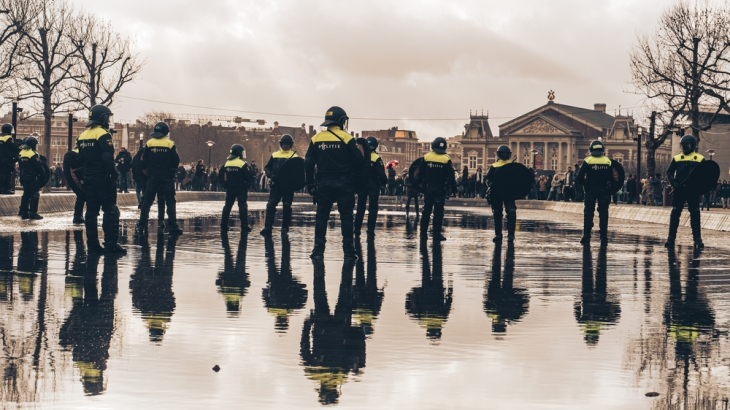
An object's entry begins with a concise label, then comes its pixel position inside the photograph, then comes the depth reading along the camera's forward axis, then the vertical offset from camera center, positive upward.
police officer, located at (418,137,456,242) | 16.69 +0.16
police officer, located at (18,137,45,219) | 19.91 +0.25
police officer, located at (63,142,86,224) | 13.48 +0.20
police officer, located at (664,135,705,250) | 15.57 +0.21
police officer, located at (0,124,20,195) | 20.47 +0.66
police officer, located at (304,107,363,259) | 12.01 +0.25
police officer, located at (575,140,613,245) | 16.47 +0.19
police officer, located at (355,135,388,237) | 17.05 +0.15
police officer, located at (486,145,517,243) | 16.19 -0.13
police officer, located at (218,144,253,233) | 17.88 +0.14
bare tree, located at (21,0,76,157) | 44.20 +5.78
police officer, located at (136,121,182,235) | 16.41 +0.28
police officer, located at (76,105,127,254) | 12.30 +0.14
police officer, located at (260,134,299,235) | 16.91 +0.02
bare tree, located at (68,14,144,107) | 50.22 +6.08
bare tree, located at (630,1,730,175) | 39.06 +5.19
